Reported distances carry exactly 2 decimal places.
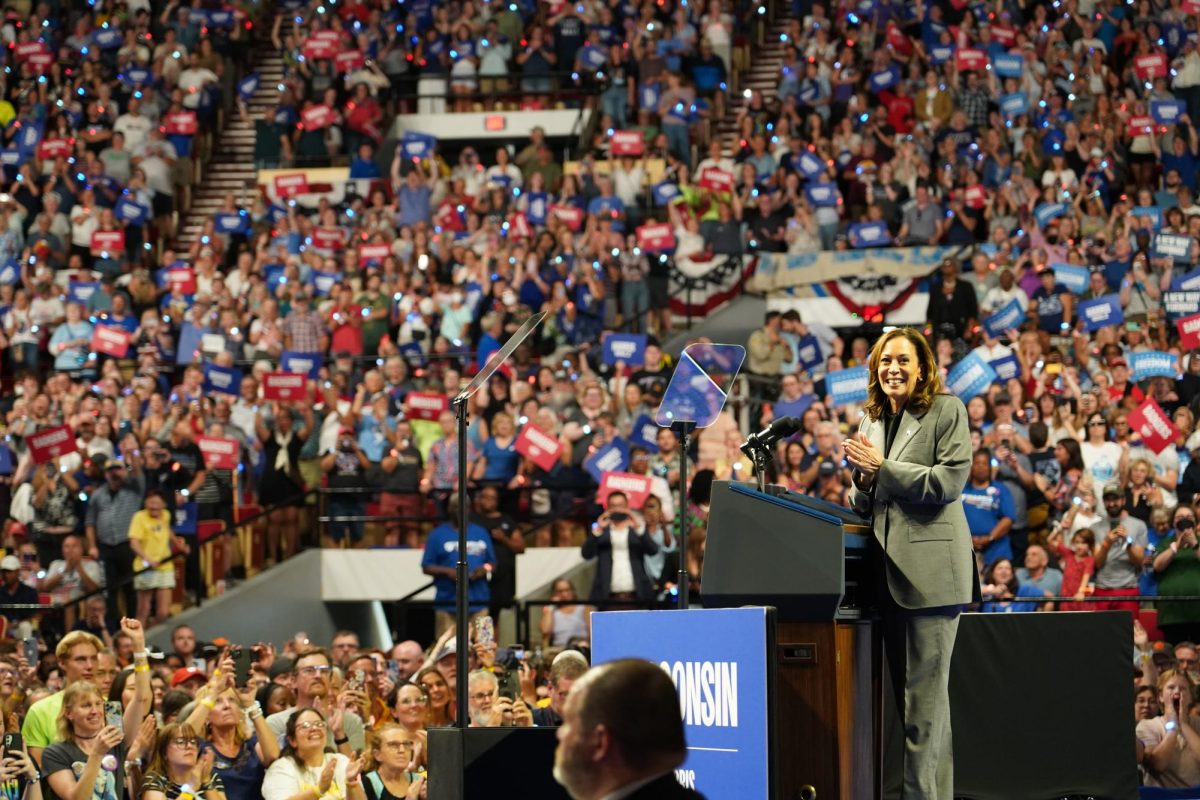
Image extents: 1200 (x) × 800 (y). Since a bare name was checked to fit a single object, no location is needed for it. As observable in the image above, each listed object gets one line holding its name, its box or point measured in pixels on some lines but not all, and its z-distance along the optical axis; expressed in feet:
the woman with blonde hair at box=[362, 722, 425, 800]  50.66
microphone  38.65
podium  34.80
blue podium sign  32.86
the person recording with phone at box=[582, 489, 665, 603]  83.90
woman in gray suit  36.49
